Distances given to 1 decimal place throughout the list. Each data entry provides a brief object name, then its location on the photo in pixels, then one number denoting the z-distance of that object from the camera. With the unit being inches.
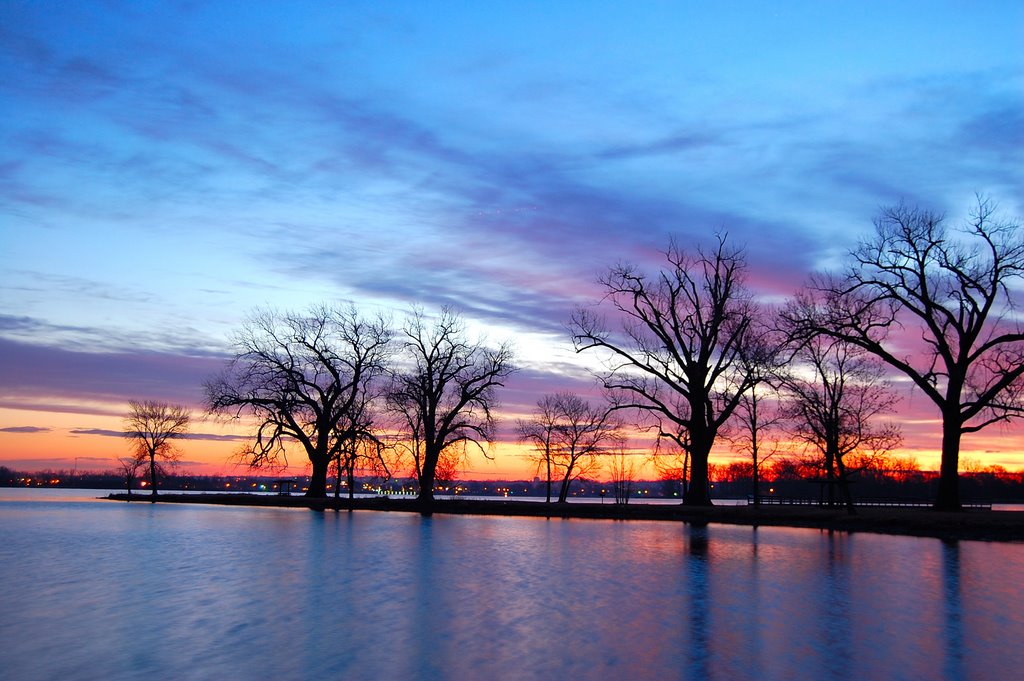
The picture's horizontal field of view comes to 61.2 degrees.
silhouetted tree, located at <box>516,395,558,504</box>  3088.8
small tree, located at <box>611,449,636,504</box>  2751.7
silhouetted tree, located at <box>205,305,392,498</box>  2746.1
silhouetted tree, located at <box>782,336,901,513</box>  1899.6
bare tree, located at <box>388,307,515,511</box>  2571.4
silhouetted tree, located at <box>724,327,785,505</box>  2050.9
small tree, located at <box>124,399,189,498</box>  3543.3
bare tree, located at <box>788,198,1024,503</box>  1654.8
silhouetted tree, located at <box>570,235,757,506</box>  2133.4
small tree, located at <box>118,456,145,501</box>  3570.4
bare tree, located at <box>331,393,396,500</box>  2635.3
